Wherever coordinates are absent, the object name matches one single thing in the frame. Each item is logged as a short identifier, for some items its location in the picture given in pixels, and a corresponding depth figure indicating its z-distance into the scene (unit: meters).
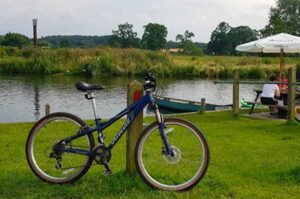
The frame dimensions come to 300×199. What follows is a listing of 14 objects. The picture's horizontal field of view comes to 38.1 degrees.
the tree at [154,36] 90.94
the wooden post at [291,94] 10.86
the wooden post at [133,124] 4.81
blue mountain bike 4.59
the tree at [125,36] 99.00
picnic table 12.94
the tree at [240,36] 102.44
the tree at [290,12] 73.94
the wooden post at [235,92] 12.37
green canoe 18.67
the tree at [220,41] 101.88
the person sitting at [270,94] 12.42
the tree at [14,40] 81.10
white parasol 14.83
